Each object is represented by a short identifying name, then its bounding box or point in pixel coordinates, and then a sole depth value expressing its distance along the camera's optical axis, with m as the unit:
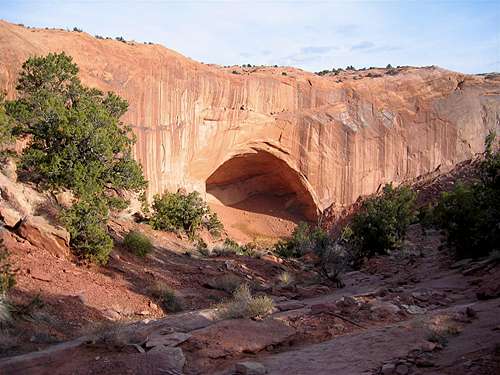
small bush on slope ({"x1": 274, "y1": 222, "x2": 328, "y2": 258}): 25.03
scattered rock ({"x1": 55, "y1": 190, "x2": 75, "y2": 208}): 15.59
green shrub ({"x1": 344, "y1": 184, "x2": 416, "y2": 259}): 19.73
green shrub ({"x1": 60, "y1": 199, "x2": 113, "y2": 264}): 12.46
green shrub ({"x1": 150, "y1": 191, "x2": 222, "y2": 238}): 22.34
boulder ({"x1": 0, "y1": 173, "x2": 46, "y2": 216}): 13.09
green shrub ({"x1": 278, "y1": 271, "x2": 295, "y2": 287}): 15.95
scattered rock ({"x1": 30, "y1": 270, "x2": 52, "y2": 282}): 10.65
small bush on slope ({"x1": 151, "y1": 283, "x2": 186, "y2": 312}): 11.91
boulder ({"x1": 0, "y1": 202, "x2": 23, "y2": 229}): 11.93
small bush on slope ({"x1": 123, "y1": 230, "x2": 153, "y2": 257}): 15.72
